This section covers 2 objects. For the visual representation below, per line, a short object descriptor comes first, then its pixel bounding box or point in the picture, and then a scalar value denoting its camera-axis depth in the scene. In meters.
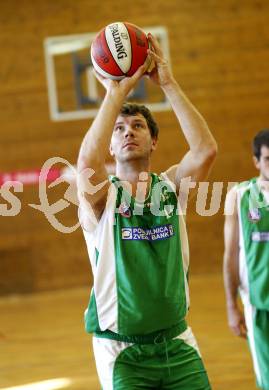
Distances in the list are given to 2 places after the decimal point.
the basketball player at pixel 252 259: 7.58
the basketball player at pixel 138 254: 5.56
